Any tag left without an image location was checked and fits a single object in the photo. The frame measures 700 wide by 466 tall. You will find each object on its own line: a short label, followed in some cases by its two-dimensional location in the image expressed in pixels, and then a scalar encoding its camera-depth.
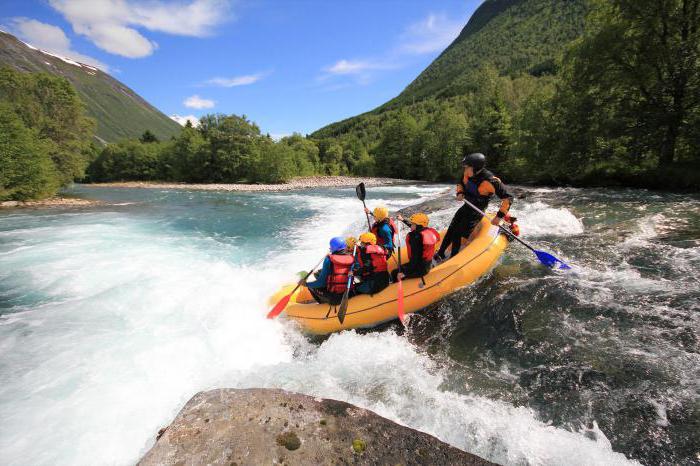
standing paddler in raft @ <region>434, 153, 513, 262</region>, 5.50
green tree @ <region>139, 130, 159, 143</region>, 78.06
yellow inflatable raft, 4.98
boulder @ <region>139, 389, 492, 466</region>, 2.41
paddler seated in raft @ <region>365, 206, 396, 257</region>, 5.66
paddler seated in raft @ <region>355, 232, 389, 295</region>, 4.91
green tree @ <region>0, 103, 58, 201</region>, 20.34
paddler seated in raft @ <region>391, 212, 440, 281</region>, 4.93
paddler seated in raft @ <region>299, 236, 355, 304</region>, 4.95
